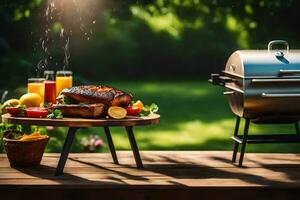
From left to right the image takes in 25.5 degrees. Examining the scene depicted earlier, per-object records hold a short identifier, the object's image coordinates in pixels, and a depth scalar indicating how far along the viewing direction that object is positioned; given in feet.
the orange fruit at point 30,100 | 18.30
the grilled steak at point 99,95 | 17.28
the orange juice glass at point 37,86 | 18.97
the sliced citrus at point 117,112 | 16.70
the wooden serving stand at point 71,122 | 16.46
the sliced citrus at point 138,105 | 17.83
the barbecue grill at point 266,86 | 17.76
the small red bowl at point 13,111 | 17.49
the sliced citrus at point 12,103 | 18.42
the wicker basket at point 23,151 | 17.90
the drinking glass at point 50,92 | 18.43
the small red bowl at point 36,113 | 17.13
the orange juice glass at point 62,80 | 19.01
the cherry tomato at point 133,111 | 17.49
